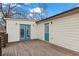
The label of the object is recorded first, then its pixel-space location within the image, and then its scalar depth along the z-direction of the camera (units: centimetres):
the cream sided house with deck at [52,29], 332
